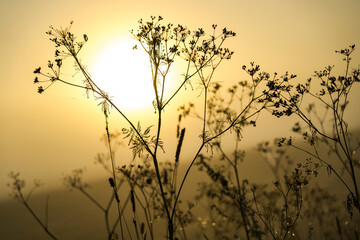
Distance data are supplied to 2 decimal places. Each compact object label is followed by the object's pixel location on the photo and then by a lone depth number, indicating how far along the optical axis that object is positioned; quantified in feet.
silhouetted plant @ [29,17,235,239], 15.17
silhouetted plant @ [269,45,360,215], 16.87
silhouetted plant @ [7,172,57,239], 24.89
